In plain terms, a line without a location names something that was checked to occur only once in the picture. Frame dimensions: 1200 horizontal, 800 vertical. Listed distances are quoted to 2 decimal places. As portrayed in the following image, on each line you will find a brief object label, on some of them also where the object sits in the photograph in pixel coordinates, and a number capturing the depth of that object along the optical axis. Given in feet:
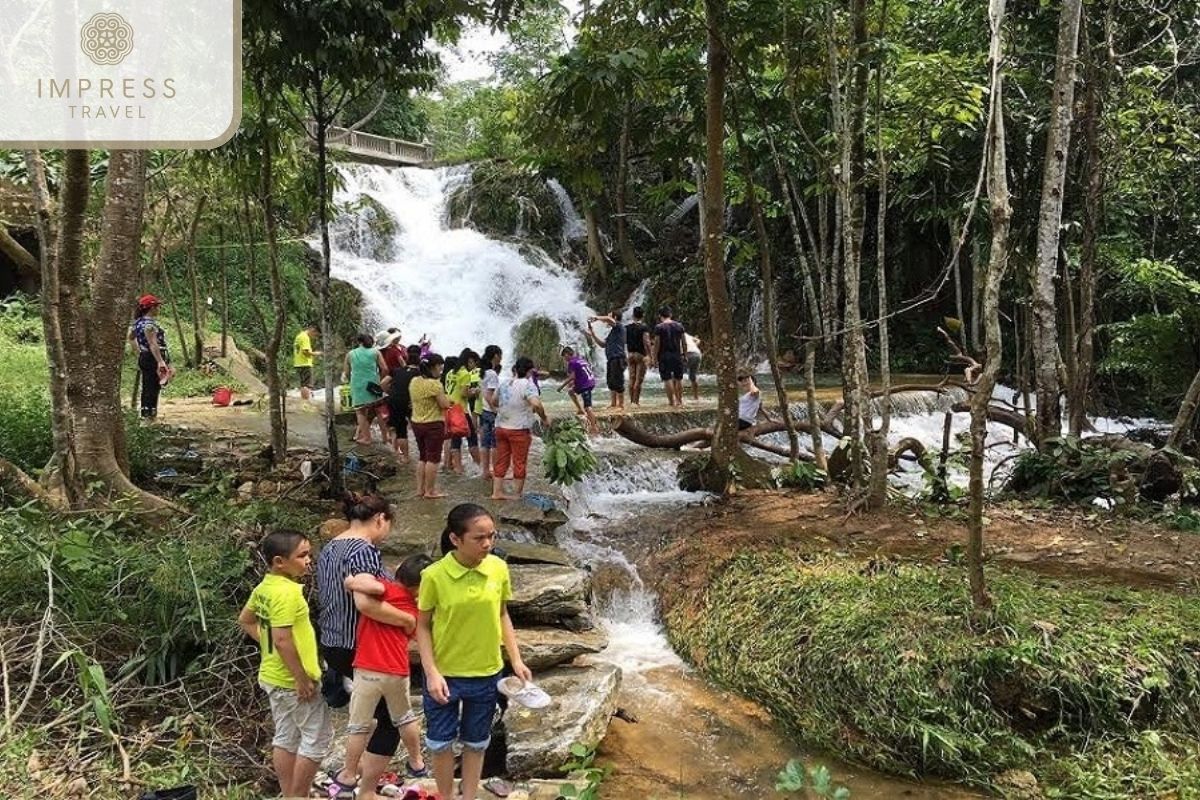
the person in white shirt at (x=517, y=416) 23.66
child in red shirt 10.78
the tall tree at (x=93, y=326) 14.74
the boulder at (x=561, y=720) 13.30
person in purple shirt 31.12
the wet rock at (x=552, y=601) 17.75
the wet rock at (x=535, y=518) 23.11
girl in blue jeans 10.22
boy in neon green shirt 10.59
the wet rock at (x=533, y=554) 20.18
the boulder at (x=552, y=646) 16.19
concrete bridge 89.35
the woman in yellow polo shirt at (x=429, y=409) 22.62
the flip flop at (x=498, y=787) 11.77
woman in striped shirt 11.00
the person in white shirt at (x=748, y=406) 30.09
